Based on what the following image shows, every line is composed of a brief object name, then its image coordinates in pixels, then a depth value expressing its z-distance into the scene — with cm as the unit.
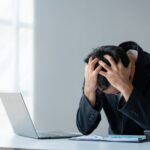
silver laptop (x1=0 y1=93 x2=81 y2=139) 243
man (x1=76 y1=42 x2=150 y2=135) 239
